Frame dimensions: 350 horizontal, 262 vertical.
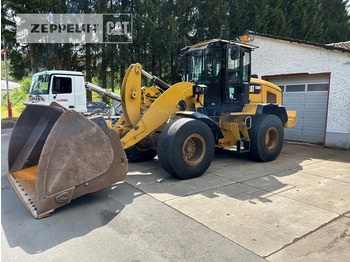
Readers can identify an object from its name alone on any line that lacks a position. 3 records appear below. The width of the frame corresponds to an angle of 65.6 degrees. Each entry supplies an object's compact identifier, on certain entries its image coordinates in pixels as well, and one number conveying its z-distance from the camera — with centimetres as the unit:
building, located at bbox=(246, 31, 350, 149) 880
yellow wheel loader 374
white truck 1112
